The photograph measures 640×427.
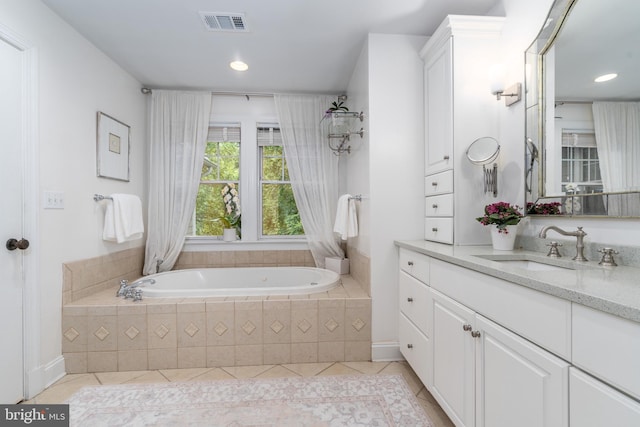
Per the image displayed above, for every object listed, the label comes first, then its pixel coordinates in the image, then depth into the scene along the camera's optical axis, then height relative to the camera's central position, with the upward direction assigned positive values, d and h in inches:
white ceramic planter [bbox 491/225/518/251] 62.1 -5.4
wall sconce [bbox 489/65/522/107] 66.9 +29.6
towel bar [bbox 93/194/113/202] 89.4 +5.9
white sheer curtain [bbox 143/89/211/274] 115.8 +20.8
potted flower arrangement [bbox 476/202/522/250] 61.3 -1.8
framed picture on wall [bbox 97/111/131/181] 91.9 +23.1
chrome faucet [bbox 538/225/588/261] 48.0 -4.9
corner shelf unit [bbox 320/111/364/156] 98.7 +31.1
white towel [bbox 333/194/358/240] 97.8 -1.6
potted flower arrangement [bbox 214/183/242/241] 121.1 +1.7
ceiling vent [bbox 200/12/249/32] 75.0 +52.0
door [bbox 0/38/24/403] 61.8 -1.2
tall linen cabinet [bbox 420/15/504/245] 71.8 +25.7
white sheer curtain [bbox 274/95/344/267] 117.9 +20.1
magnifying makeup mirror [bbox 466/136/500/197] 69.9 +14.0
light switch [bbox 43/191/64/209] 71.8 +4.3
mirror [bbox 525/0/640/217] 43.0 +17.6
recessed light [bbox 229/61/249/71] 98.8 +51.9
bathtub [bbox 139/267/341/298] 107.3 -24.6
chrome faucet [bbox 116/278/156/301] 82.7 -22.1
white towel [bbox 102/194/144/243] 92.4 -1.0
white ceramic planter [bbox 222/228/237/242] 121.0 -8.3
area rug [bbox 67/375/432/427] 60.1 -42.5
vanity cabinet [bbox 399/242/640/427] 26.0 -17.2
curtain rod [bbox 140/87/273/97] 120.6 +50.8
